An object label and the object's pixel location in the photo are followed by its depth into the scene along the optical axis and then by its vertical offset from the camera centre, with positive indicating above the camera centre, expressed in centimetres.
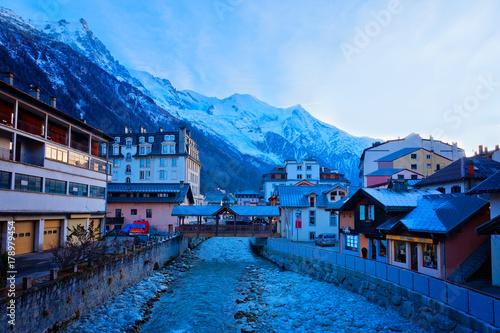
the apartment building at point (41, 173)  2783 +199
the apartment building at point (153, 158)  7656 +862
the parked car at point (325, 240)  3994 -530
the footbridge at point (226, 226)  4366 -404
